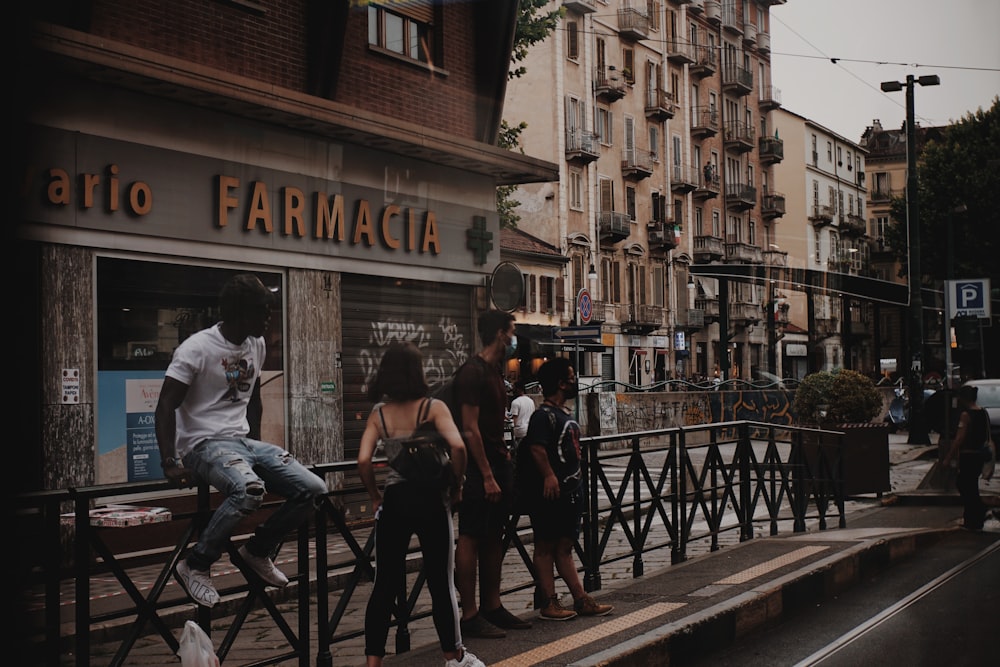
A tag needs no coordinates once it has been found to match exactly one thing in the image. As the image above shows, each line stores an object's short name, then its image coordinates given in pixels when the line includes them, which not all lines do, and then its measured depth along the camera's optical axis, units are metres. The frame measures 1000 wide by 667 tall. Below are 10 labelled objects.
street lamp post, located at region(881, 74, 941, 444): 22.36
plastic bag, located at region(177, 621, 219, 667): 4.46
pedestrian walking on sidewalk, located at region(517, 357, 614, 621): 6.42
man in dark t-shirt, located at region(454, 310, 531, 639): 5.66
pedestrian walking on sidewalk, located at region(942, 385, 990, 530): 11.27
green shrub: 15.30
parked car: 20.54
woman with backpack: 4.82
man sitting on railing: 4.50
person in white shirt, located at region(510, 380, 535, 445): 11.07
